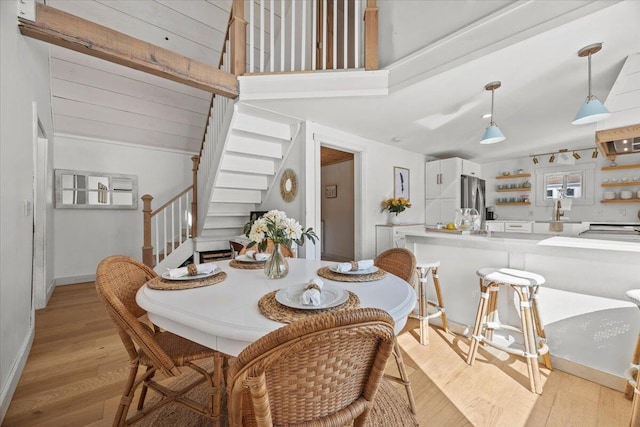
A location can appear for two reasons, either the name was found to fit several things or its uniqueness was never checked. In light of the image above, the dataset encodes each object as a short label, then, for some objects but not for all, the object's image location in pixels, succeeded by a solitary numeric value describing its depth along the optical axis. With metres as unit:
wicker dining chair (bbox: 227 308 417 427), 0.58
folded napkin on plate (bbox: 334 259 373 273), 1.45
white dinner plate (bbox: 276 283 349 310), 0.95
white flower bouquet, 1.39
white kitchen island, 1.68
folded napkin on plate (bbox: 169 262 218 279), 1.35
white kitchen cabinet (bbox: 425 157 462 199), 4.70
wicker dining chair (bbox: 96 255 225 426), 1.08
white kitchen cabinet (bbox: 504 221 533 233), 4.57
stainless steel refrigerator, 4.69
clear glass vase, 1.43
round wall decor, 3.51
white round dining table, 0.86
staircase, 3.15
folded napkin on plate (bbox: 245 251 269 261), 1.79
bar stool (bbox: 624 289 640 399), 1.45
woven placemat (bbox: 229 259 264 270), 1.67
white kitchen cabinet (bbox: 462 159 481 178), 4.84
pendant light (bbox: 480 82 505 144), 2.46
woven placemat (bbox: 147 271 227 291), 1.21
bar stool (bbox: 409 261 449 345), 2.24
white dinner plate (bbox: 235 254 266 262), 1.79
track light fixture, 4.64
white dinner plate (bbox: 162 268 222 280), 1.32
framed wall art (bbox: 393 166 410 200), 4.48
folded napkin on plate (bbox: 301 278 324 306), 0.95
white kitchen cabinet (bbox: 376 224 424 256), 3.98
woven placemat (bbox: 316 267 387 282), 1.34
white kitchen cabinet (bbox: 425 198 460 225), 4.70
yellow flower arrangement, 4.09
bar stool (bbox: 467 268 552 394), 1.69
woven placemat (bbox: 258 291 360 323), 0.88
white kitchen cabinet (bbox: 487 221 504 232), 5.06
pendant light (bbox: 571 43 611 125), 1.80
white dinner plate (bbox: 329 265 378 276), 1.42
